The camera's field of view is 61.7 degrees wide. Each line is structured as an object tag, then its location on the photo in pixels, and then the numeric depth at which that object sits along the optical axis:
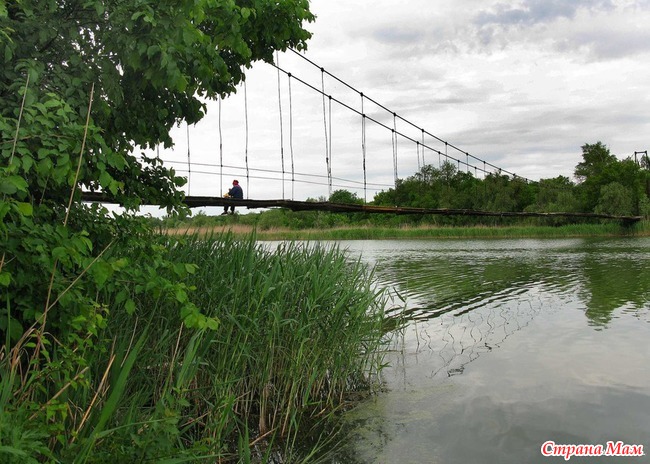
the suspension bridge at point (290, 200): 9.46
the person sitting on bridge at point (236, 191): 13.64
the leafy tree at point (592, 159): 67.90
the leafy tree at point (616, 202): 48.72
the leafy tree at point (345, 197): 44.88
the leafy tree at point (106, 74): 2.68
